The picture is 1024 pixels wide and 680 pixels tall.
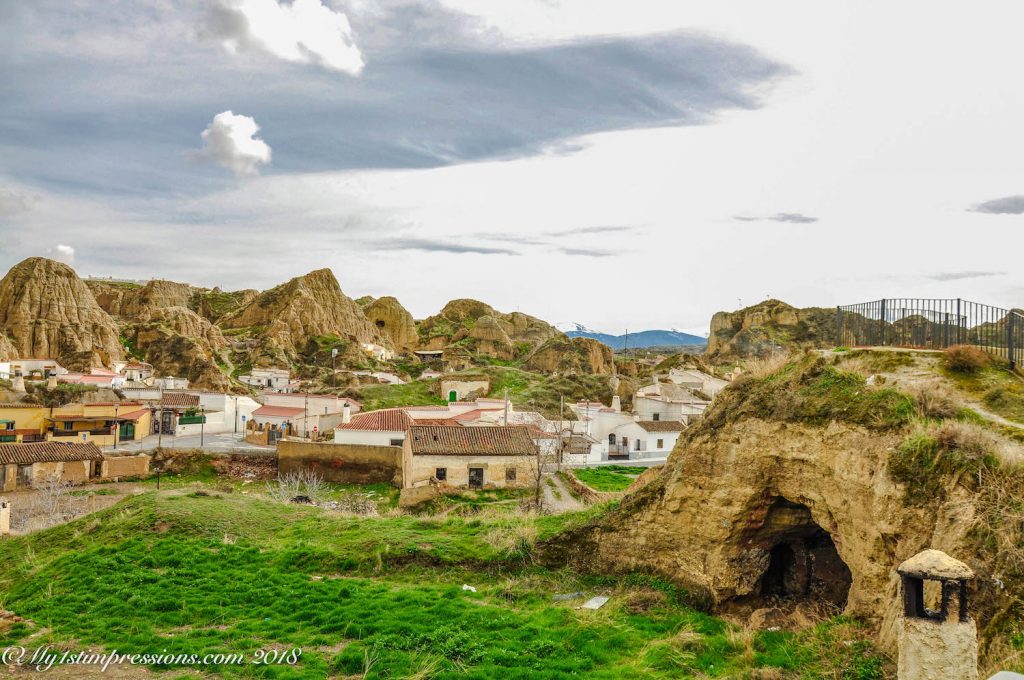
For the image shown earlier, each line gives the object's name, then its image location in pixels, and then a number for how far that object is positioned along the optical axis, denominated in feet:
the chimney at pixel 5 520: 70.62
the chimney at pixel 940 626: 20.75
